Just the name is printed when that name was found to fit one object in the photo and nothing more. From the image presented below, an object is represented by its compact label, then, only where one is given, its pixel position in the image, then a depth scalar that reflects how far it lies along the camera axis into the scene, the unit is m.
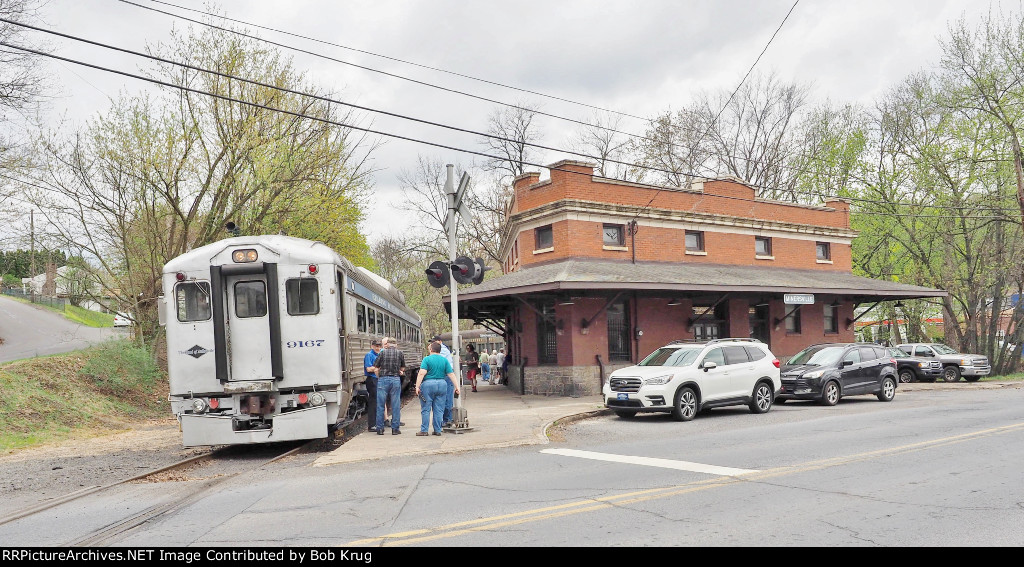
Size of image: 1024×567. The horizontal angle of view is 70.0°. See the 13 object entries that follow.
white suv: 14.92
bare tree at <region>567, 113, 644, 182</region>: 43.31
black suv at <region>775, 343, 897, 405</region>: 18.16
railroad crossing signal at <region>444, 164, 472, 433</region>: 12.95
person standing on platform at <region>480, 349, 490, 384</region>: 39.34
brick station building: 21.53
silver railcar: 11.13
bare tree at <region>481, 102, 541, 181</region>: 44.98
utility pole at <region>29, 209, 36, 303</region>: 20.25
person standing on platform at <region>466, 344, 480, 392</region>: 27.45
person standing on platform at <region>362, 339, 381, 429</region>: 13.76
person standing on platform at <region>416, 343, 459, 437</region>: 12.63
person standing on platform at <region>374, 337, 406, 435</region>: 13.12
